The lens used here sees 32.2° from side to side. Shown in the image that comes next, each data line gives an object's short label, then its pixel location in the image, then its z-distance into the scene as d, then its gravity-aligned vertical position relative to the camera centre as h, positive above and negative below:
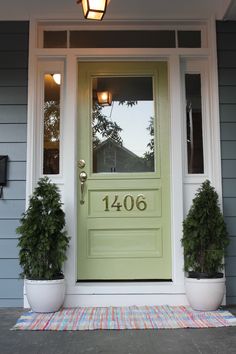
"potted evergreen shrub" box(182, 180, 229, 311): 2.99 -0.24
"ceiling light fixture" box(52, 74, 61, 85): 3.48 +1.20
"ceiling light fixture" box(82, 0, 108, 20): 2.64 +1.37
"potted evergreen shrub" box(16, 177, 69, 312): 2.96 -0.21
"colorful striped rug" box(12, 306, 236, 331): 2.71 -0.70
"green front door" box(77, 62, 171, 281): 3.35 +0.39
